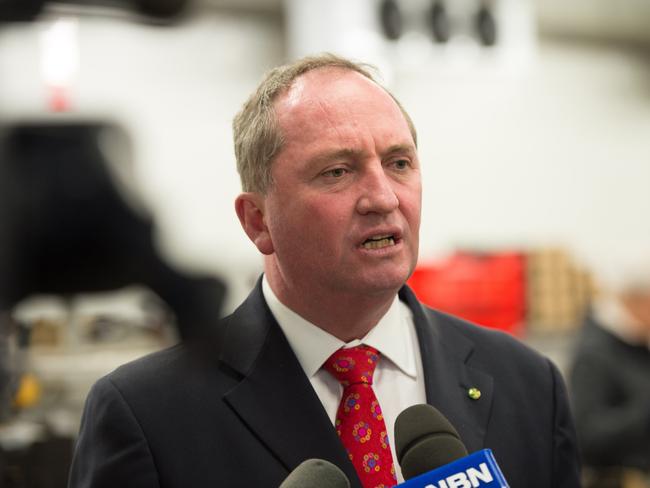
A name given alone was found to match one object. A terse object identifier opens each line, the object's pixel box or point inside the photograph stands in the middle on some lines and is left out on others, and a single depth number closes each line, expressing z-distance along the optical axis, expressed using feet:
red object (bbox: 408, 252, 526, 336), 18.76
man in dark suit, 4.51
